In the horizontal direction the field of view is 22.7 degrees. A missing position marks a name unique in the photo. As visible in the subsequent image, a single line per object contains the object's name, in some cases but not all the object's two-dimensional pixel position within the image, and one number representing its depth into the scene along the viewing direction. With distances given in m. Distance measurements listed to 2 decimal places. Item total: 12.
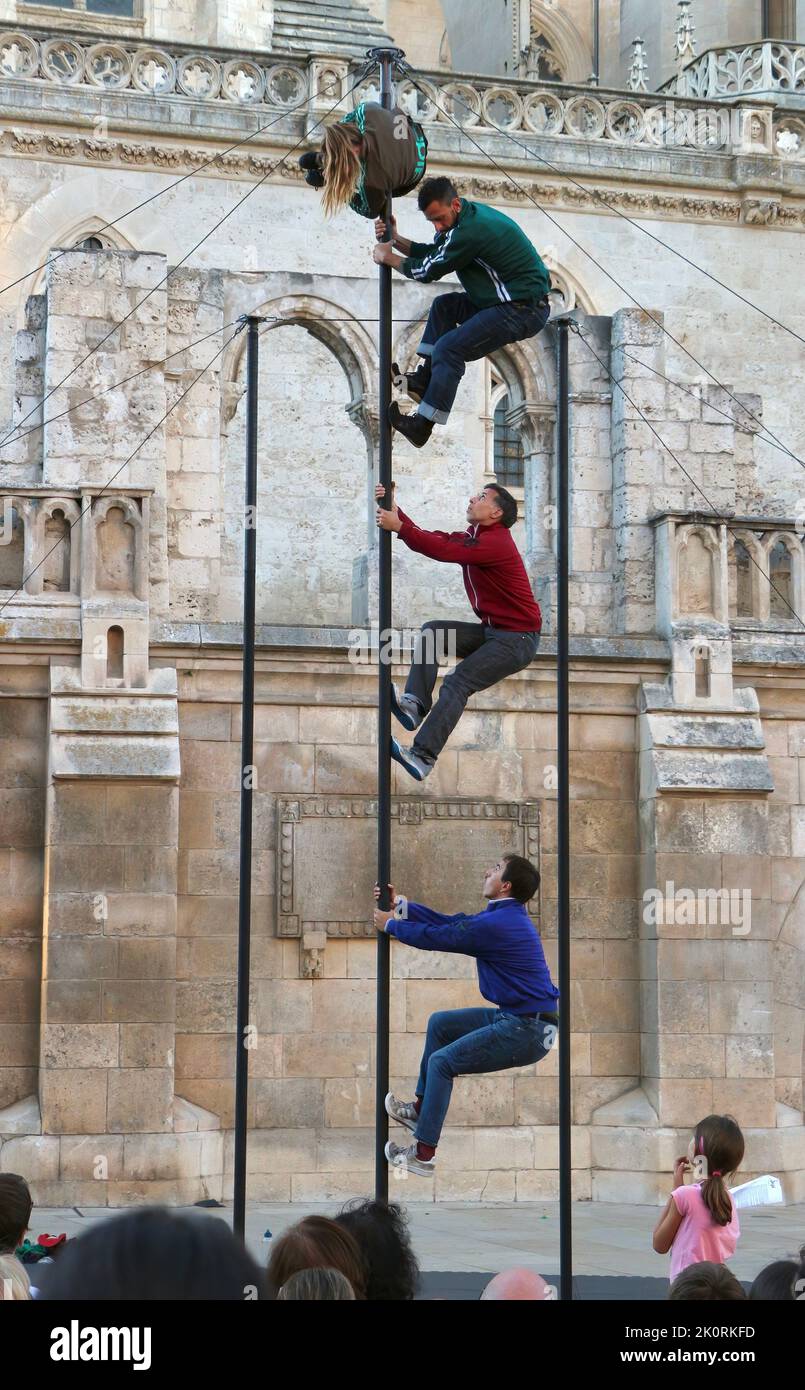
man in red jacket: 7.95
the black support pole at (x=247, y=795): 8.34
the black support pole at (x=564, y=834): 8.12
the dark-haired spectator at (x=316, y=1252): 4.27
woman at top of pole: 7.93
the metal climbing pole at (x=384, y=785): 7.73
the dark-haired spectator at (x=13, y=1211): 5.71
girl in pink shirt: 6.64
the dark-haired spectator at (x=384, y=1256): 5.04
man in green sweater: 7.87
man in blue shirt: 7.75
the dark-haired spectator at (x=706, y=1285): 4.57
